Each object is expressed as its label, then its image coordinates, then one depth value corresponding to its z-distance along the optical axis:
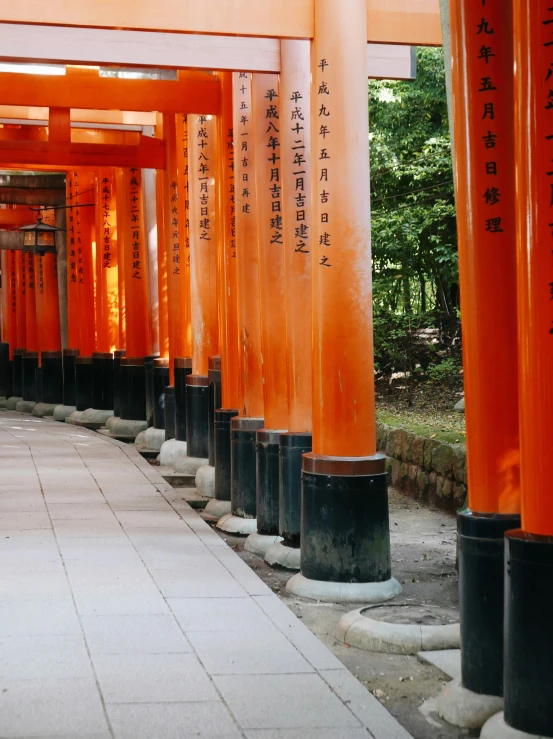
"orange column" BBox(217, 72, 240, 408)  9.52
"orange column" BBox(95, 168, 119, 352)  17.61
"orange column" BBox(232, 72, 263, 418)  8.65
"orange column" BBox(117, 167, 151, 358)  15.88
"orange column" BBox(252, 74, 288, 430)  7.96
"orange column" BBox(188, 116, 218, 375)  10.91
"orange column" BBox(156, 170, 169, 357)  14.80
